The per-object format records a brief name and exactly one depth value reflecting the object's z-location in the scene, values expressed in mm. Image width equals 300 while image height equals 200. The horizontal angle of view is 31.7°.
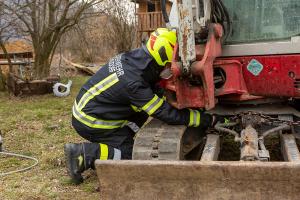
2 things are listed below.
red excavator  3555
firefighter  4680
